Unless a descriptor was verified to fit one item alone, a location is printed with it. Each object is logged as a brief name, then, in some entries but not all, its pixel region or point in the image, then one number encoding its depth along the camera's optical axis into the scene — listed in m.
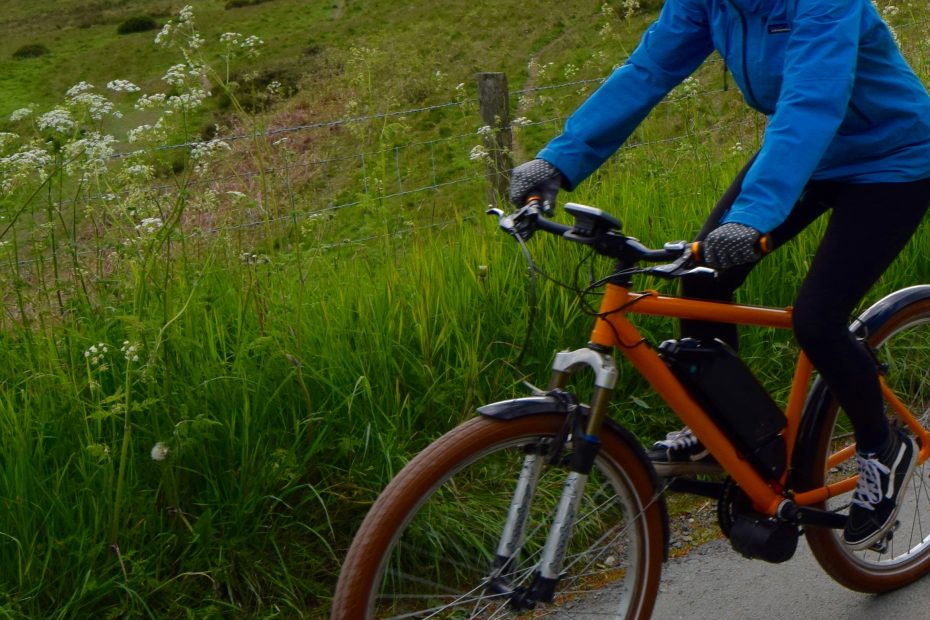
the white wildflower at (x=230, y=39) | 3.65
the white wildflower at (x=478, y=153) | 4.67
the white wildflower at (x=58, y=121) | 3.52
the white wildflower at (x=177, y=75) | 3.57
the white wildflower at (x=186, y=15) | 3.65
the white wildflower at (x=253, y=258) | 4.04
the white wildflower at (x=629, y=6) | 5.60
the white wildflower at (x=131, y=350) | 3.19
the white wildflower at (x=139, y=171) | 3.83
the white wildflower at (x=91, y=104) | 3.57
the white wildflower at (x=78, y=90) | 3.64
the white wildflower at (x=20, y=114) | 3.70
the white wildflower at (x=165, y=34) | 3.62
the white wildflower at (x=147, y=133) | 3.66
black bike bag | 2.88
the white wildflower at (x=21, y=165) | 3.52
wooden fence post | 7.76
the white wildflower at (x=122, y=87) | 3.69
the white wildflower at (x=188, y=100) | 3.57
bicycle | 2.54
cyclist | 2.64
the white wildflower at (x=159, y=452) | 3.21
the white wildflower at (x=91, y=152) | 3.53
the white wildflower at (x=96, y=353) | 3.22
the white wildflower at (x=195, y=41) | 3.52
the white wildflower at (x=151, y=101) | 3.66
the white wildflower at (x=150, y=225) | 3.62
